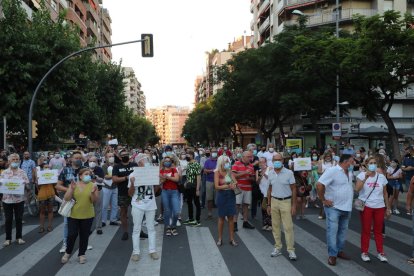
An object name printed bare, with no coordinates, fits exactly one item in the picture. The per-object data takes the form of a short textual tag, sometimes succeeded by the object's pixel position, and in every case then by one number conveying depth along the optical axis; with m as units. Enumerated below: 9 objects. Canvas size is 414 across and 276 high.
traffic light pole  16.96
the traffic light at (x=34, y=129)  17.97
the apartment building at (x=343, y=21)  41.06
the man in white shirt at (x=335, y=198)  6.66
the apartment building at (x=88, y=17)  41.21
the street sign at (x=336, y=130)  23.22
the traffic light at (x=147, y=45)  16.38
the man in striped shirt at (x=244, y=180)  9.12
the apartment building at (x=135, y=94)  141.00
